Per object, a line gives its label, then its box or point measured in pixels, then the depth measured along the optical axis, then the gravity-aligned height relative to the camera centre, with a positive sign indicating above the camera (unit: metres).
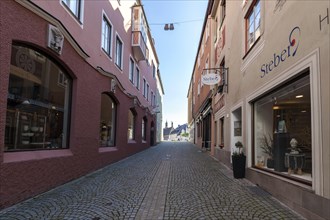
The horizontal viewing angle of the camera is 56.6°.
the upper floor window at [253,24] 9.33 +3.67
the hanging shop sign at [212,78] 14.34 +2.75
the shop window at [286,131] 6.16 +0.20
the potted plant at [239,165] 9.92 -0.88
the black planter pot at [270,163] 8.10 -0.64
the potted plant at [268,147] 8.26 -0.25
